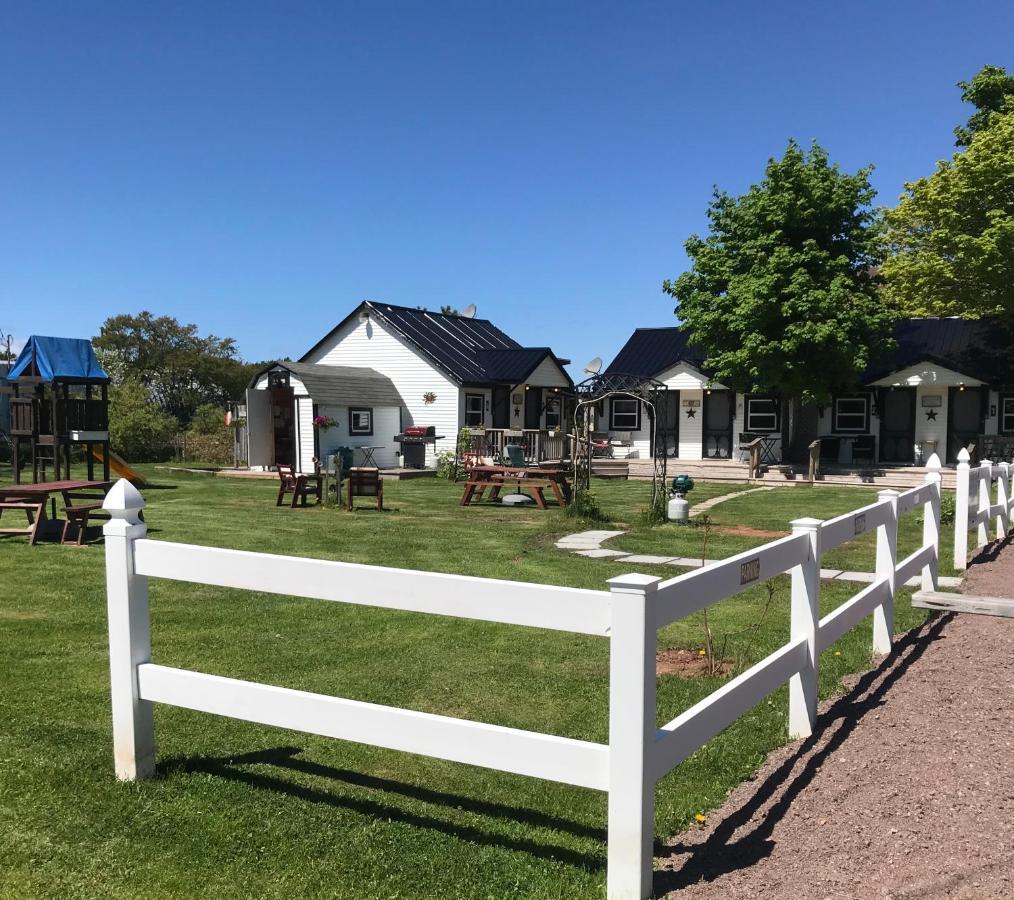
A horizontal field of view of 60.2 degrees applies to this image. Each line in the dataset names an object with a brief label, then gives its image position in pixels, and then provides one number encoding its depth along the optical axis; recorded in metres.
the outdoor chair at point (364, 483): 16.41
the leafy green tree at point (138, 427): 29.70
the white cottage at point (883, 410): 26.83
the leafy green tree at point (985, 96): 29.36
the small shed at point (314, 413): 26.72
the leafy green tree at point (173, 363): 47.03
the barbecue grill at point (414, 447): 27.86
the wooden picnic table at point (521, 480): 17.50
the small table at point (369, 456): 27.41
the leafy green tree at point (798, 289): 24.31
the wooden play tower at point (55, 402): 17.73
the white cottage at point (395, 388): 27.09
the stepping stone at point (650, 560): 10.12
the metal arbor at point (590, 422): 16.02
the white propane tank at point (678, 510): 14.21
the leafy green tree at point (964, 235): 26.16
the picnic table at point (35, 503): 11.17
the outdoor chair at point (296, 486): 17.09
